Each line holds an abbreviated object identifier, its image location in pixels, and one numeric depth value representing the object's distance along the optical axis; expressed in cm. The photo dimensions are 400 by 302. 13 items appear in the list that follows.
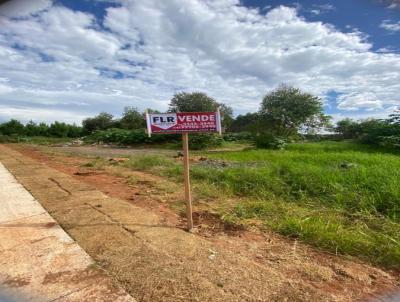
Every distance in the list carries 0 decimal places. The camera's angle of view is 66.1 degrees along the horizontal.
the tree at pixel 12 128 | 3784
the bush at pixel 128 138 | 2517
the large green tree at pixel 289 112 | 1892
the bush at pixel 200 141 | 2038
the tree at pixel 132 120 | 3444
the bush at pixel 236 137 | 2855
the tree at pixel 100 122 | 3825
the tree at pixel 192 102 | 2769
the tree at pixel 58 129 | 3966
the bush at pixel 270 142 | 1734
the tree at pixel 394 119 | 1556
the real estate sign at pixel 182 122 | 309
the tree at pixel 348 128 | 2761
